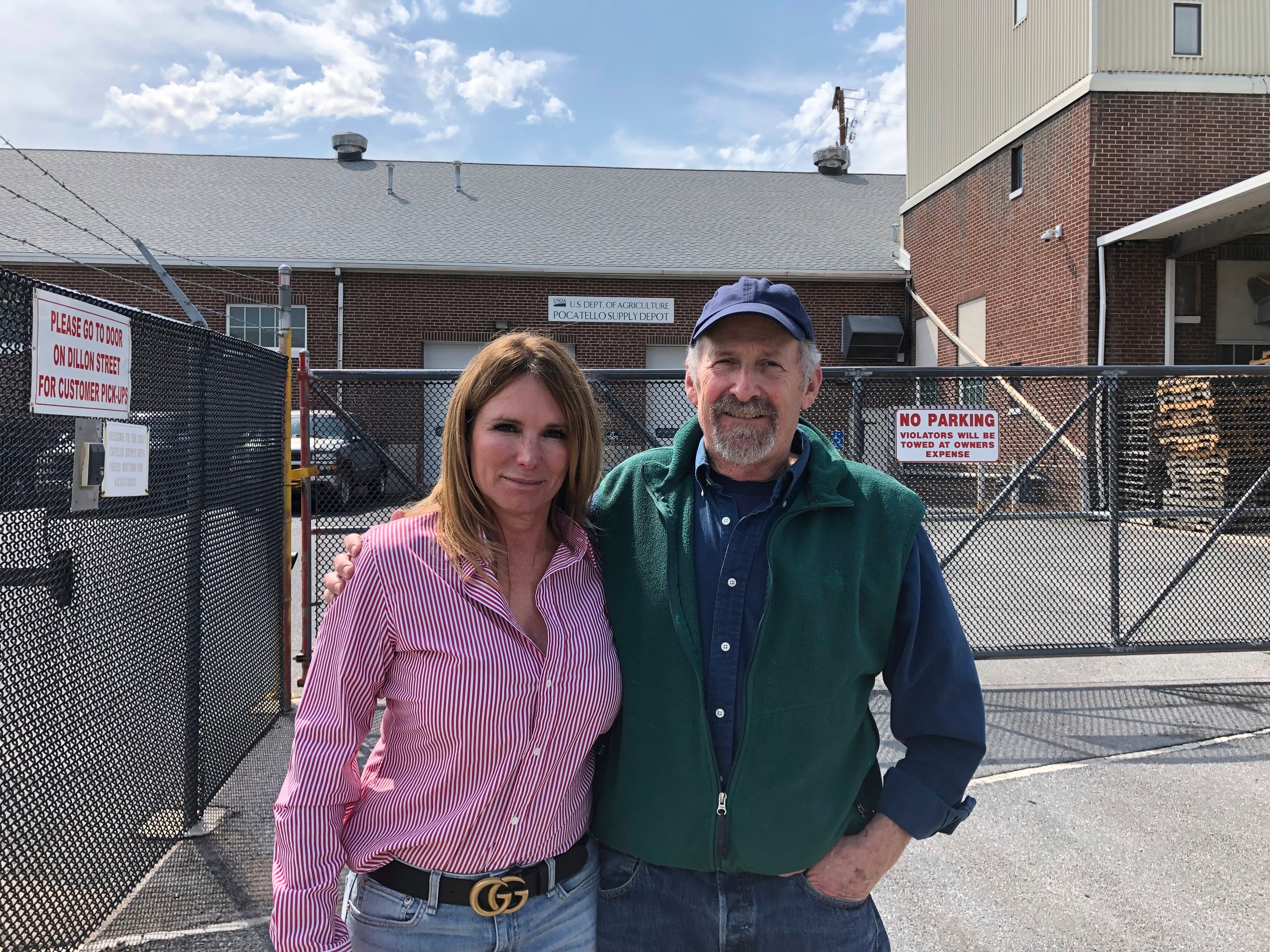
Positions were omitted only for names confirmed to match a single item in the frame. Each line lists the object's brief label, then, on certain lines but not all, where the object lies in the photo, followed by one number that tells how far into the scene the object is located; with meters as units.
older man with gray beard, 1.89
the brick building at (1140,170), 14.64
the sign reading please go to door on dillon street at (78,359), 2.71
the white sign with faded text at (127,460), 3.14
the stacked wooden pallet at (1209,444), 6.57
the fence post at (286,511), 5.38
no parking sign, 5.71
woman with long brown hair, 1.75
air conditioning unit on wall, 21.19
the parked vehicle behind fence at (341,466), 5.62
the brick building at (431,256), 20.31
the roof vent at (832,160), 26.61
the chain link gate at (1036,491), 5.57
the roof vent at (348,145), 24.70
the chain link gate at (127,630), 2.62
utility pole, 32.12
